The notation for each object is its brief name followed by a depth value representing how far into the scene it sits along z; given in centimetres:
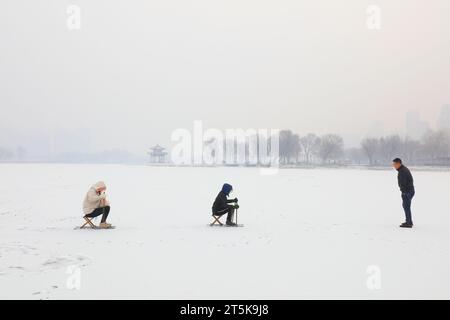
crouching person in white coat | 1153
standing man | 1205
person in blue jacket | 1227
